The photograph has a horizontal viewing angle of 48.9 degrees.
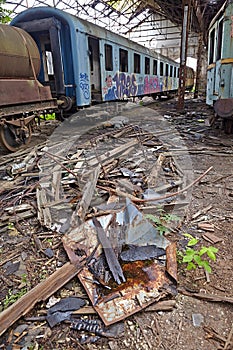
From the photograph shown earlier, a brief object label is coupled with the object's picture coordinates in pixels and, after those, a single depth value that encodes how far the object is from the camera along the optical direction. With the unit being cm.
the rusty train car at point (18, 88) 607
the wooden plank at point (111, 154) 517
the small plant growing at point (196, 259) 229
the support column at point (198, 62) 1995
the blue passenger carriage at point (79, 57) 819
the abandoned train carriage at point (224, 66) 639
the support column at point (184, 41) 1145
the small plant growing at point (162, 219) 307
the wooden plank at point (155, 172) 427
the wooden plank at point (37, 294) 194
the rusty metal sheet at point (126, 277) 208
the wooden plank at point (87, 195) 336
